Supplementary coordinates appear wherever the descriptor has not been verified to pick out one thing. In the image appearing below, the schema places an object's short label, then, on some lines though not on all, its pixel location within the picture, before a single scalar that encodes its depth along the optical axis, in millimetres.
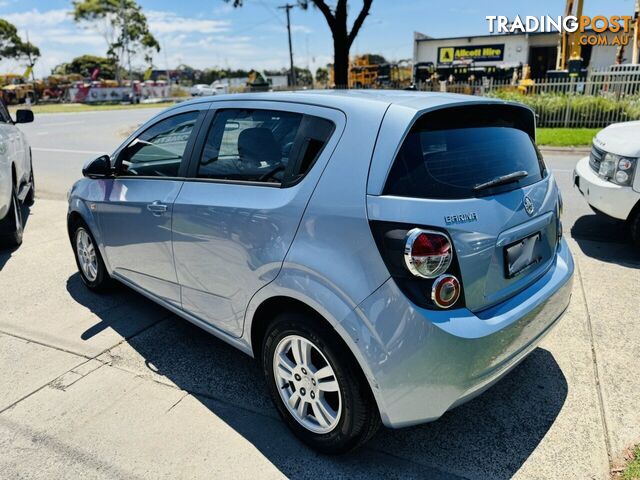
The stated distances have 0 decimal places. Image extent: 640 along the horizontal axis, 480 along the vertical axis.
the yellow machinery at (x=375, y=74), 41969
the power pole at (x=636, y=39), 30703
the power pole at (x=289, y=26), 51519
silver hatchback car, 2115
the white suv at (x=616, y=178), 4992
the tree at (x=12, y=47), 64306
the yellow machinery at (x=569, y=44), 28156
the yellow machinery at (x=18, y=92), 44375
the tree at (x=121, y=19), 56938
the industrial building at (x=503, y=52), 48281
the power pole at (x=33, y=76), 49734
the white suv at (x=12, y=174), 5574
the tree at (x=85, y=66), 88250
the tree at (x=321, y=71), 100125
